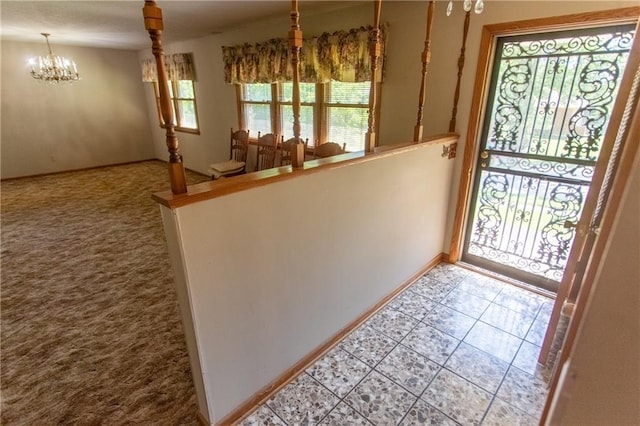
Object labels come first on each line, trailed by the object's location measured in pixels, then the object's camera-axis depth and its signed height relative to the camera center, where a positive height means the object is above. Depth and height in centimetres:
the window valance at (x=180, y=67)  554 +53
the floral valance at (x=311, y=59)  317 +44
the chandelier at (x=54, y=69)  500 +43
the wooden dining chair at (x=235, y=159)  459 -92
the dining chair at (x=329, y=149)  347 -54
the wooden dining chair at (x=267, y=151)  450 -72
